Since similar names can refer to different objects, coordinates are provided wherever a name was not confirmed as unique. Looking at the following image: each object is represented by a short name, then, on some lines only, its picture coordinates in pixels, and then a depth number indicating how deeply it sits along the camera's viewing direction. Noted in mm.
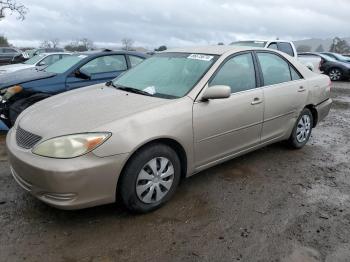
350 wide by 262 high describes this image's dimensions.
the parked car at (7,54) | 25969
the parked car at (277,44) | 10508
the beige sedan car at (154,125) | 2939
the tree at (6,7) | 28291
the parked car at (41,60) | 11500
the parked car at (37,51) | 20531
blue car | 5762
